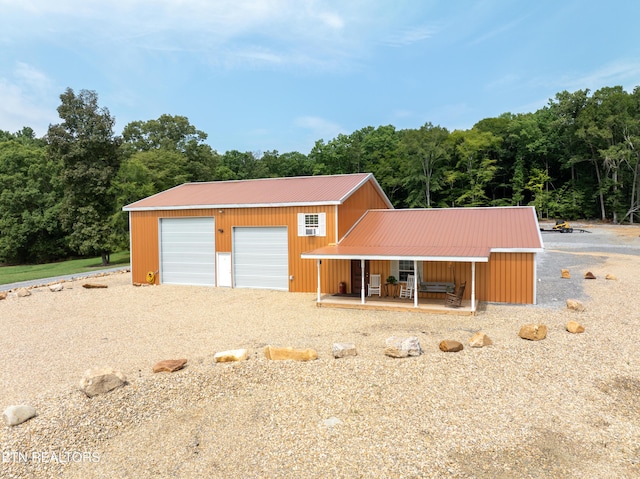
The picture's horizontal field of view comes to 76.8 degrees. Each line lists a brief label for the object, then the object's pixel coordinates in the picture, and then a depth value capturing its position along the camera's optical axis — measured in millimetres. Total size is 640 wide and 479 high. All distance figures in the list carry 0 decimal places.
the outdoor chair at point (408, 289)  14242
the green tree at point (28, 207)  38156
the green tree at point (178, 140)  43688
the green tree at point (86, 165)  31062
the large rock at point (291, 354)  7875
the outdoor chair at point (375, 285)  14719
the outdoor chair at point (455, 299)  12703
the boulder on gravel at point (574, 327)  9648
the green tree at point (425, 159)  50594
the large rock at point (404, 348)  7910
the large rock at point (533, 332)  9102
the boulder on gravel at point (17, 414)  5621
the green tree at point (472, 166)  50125
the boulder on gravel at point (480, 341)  8570
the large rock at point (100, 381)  6443
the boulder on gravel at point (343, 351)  7949
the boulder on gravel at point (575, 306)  12039
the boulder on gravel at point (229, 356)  7887
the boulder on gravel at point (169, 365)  7457
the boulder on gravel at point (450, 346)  8250
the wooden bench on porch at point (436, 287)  13914
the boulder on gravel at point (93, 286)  18284
